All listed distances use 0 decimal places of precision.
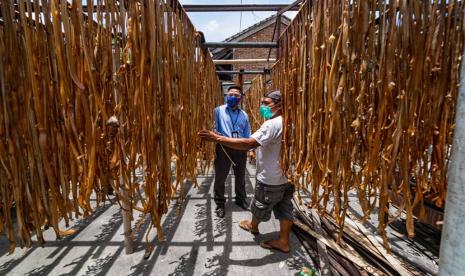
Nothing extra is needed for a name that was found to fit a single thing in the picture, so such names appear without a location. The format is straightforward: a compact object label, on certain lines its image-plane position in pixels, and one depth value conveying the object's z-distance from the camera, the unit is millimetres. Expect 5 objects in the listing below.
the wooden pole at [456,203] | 572
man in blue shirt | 3287
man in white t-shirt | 2170
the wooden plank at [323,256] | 1991
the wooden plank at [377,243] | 1922
